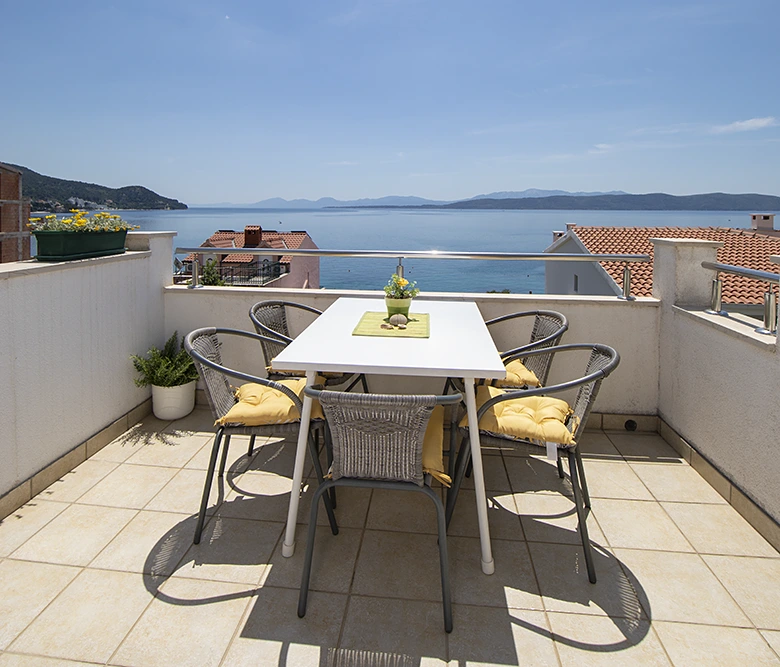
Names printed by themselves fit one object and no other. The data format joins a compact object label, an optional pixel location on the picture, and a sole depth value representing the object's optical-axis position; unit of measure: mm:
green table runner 2412
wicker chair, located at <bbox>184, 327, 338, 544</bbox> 2064
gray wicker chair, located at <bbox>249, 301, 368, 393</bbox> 2762
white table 1859
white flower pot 3352
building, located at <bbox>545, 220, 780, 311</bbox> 9105
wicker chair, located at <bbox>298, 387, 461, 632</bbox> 1606
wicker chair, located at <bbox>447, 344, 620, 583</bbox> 1898
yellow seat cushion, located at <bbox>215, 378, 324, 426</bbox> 2121
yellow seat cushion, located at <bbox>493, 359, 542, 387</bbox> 2662
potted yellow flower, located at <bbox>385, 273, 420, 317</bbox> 2658
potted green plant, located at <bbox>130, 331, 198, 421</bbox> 3316
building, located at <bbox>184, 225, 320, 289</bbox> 18125
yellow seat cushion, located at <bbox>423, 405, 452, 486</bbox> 1798
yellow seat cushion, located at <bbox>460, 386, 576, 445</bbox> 1999
